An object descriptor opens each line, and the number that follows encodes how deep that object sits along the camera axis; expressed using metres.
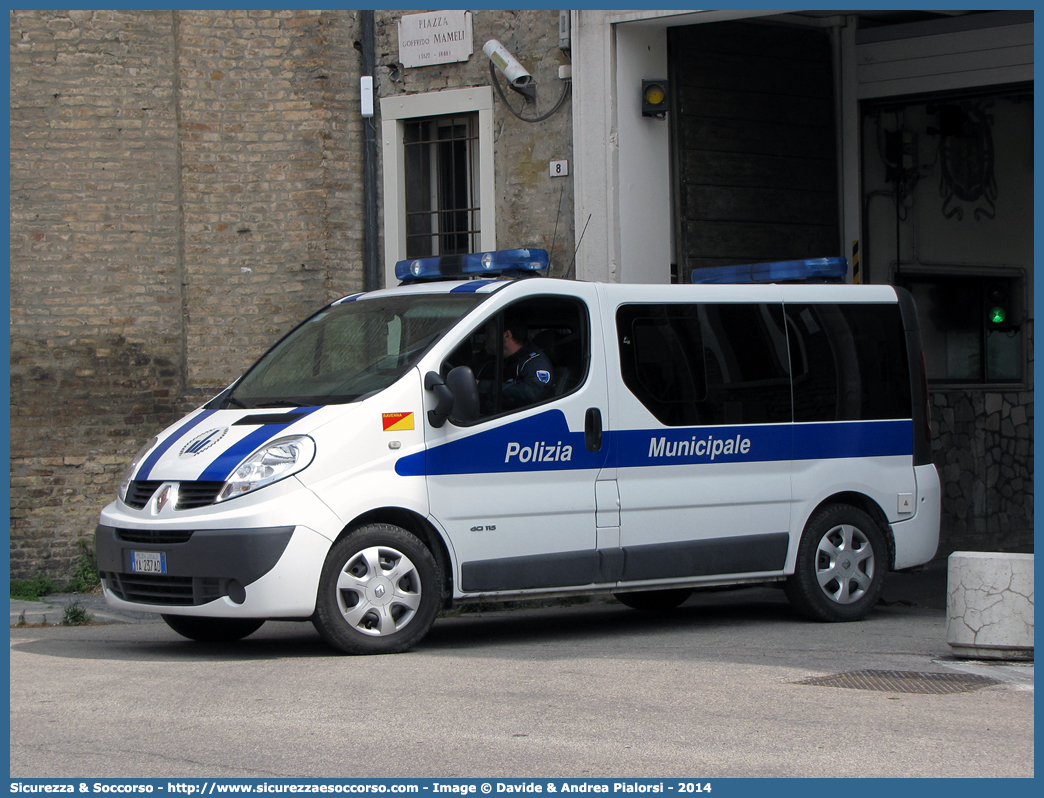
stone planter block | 14.53
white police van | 14.36
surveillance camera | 24.81
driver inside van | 15.59
